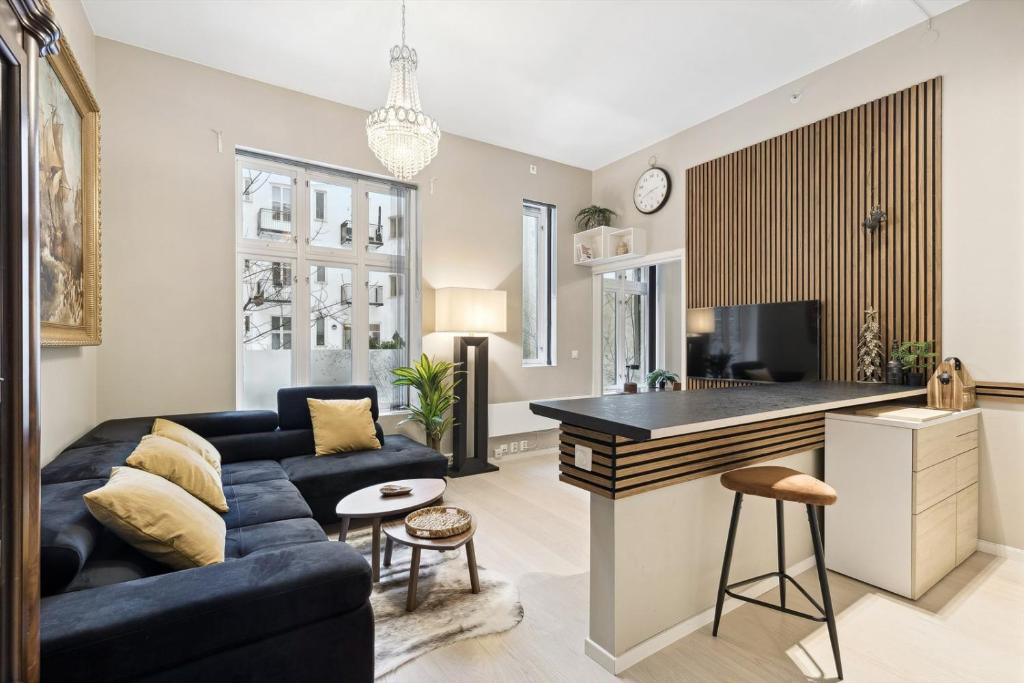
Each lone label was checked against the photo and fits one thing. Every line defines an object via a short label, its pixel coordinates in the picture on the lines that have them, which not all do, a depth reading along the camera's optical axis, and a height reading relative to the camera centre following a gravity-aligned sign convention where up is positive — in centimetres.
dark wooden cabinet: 77 -2
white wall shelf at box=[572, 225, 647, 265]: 502 +100
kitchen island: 181 -69
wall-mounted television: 367 -6
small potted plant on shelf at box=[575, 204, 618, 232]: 537 +137
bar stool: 180 -61
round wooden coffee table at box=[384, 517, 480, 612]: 211 -93
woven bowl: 215 -88
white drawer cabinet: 229 -84
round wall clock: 484 +152
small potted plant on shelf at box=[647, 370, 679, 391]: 495 -44
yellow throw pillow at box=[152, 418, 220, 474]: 267 -58
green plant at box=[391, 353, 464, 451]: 424 -51
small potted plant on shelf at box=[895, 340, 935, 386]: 304 -16
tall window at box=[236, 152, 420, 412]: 393 +51
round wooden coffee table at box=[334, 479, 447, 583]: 234 -86
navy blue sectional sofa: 116 -74
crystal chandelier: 281 +128
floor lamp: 441 -14
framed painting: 215 +69
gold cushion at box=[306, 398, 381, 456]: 352 -68
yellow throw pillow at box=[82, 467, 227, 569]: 157 -63
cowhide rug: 194 -125
